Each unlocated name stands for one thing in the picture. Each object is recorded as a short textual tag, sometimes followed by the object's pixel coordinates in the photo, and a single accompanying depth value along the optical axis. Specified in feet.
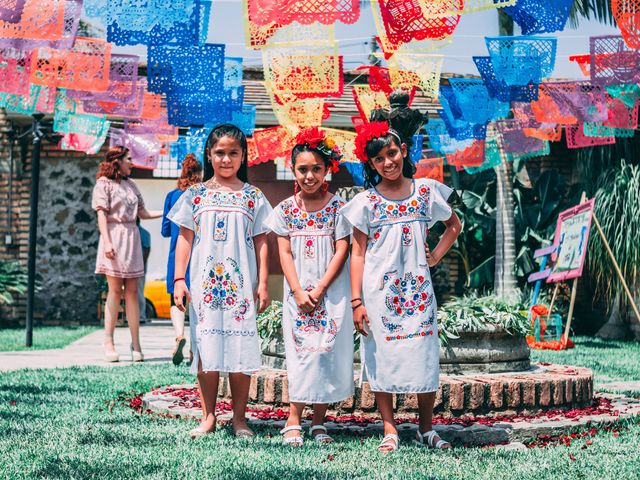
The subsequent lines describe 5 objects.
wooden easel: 31.74
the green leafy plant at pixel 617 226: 33.58
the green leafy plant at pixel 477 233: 38.45
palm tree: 34.83
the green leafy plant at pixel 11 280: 37.76
